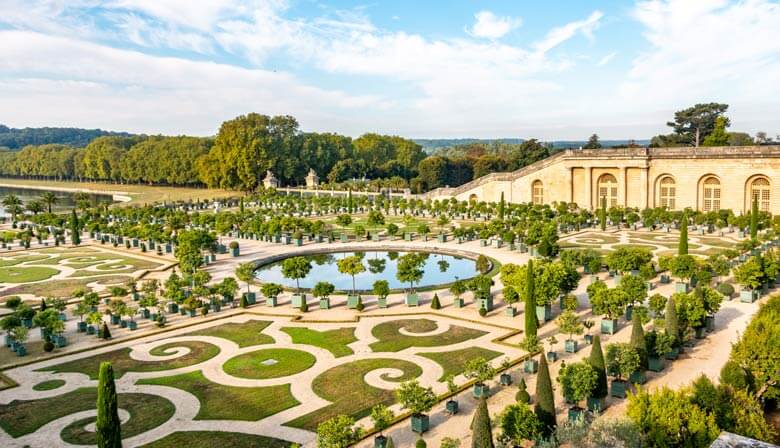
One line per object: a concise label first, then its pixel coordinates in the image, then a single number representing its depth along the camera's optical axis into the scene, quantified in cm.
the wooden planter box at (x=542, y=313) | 2864
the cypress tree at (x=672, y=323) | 2312
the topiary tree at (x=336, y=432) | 1512
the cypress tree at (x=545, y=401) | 1697
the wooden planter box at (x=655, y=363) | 2188
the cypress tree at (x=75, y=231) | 5534
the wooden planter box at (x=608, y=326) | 2634
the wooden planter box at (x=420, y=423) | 1742
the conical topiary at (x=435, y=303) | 3095
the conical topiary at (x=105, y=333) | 2703
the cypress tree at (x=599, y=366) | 1864
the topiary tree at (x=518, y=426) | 1595
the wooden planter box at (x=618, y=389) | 1981
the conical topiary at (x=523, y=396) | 1917
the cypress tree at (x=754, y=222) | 4781
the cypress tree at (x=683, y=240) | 4028
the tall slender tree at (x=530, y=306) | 2503
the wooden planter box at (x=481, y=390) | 1981
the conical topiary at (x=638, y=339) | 2112
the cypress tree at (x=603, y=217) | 5806
